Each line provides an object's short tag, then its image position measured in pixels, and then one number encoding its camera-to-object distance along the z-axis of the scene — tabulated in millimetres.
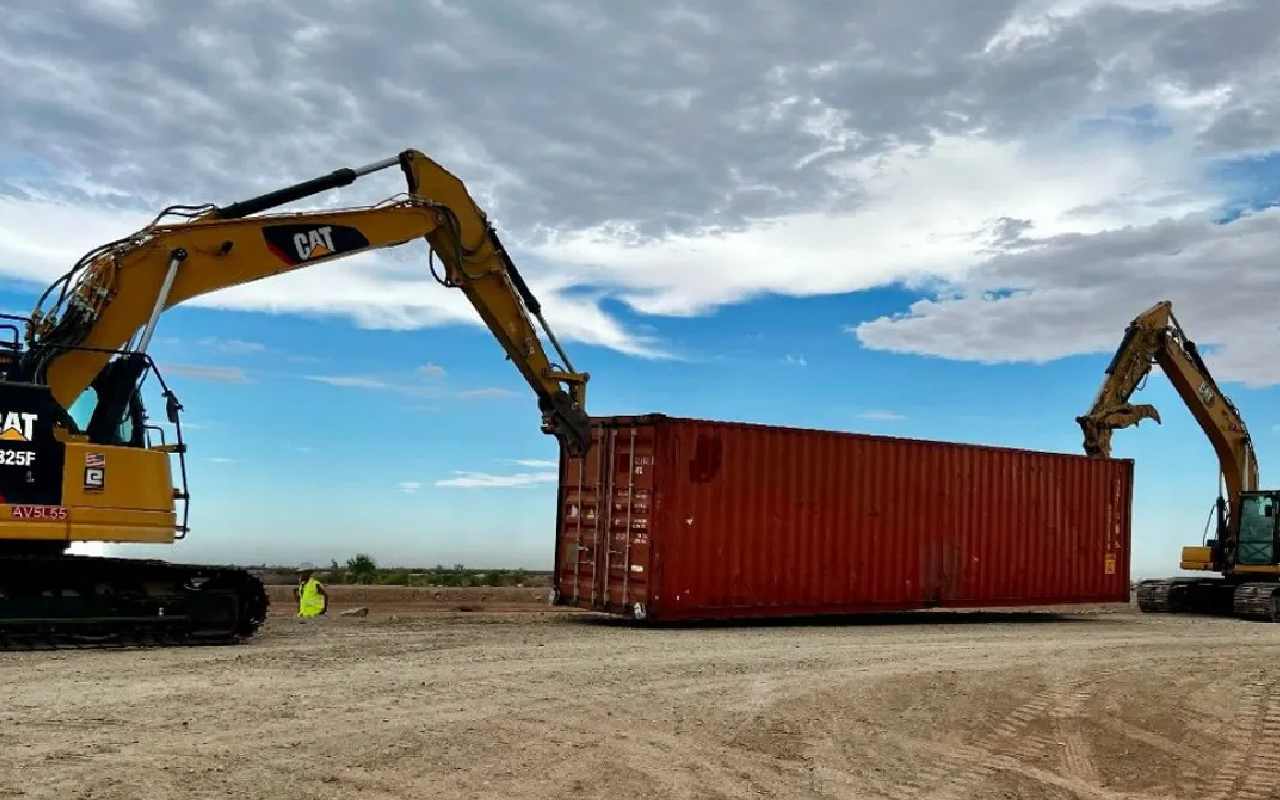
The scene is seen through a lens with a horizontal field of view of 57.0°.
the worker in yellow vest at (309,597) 19062
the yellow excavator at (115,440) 11938
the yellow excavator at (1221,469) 23734
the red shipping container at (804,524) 17250
